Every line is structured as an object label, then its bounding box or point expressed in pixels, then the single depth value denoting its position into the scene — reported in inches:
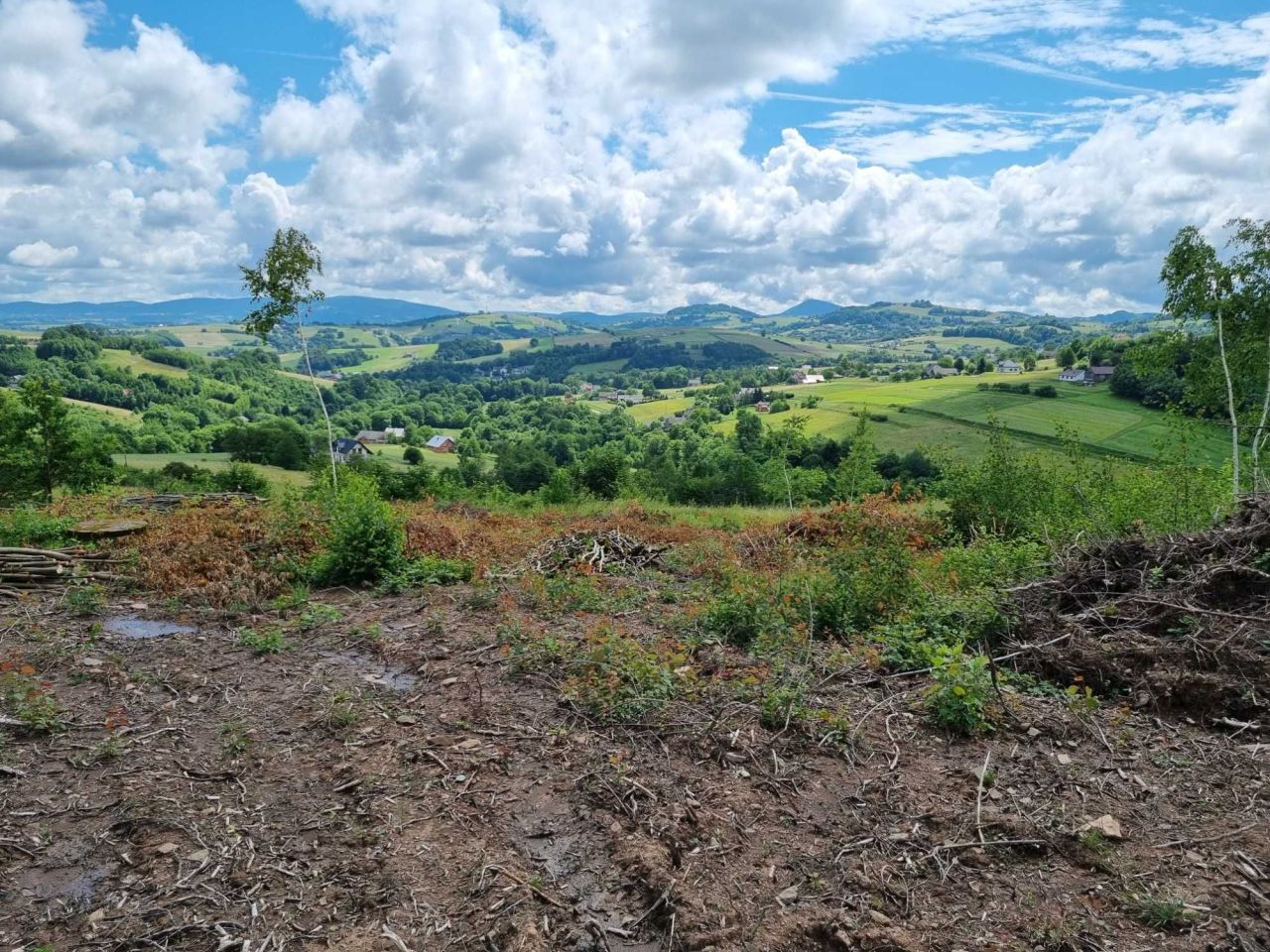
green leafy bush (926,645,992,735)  200.7
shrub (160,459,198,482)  1262.3
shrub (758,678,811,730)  206.7
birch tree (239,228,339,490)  692.1
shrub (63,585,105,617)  325.1
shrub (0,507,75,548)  418.0
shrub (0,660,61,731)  206.7
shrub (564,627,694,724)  217.3
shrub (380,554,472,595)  373.7
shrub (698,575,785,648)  285.4
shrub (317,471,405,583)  382.6
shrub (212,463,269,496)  994.1
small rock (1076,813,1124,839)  151.1
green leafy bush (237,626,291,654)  281.3
